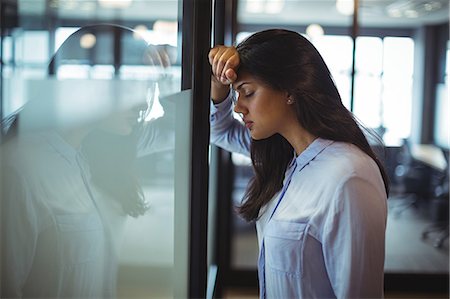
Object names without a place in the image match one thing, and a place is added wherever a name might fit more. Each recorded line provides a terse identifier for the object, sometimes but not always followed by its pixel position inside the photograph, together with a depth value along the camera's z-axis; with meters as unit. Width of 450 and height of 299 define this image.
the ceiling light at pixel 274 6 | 4.06
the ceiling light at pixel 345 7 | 3.69
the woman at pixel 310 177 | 1.15
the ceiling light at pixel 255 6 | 3.89
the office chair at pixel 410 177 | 4.20
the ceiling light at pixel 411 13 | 4.39
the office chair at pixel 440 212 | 3.93
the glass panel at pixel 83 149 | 0.81
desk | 4.21
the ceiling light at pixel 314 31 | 3.81
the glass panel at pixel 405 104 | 3.77
